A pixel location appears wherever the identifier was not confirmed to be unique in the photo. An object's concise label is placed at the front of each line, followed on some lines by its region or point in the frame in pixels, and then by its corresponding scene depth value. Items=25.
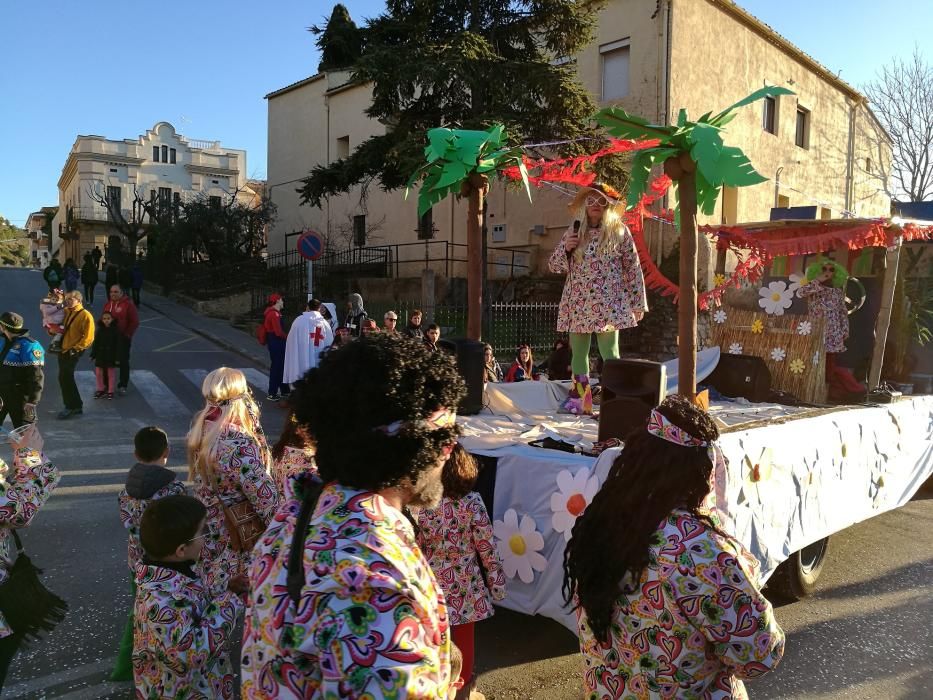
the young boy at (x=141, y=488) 2.94
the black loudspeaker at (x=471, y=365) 5.05
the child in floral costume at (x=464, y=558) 2.90
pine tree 13.00
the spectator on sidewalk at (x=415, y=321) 10.07
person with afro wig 1.17
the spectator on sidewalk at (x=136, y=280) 21.22
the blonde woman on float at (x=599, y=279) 5.30
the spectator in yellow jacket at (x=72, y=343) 8.85
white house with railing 46.94
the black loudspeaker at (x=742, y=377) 6.52
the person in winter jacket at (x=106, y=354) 10.18
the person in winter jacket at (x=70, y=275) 22.16
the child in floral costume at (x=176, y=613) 2.18
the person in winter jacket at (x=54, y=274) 21.66
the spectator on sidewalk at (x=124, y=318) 10.34
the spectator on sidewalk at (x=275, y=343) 11.10
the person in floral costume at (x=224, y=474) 3.00
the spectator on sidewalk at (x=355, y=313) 11.22
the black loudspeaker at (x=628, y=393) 3.78
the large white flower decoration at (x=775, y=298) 7.07
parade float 3.54
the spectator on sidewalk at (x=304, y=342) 10.12
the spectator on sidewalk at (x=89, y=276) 22.28
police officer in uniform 7.08
